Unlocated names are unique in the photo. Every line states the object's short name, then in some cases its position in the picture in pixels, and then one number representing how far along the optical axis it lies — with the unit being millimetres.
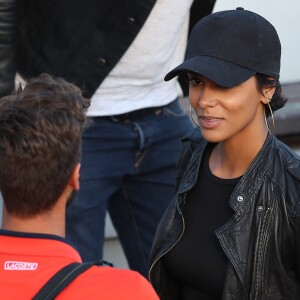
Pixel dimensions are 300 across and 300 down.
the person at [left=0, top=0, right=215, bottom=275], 7172
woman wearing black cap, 5582
